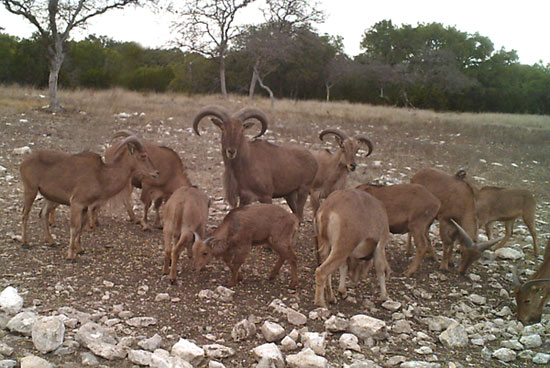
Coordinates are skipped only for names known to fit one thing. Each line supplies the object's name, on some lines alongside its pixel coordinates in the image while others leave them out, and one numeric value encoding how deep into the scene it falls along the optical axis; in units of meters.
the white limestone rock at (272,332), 5.28
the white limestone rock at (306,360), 4.75
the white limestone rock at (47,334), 4.52
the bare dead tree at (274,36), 35.19
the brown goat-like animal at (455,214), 7.75
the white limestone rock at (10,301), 5.23
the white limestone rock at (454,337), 5.62
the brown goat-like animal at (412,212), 7.62
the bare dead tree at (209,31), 34.16
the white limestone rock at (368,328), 5.52
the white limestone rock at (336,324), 5.62
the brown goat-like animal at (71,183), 7.29
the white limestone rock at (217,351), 4.88
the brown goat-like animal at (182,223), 6.88
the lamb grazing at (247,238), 6.76
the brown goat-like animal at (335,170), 9.42
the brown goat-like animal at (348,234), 6.06
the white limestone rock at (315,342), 5.11
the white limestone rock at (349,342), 5.28
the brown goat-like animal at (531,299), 6.41
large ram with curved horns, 8.22
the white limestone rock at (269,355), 4.71
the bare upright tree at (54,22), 18.92
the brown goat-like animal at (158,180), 8.98
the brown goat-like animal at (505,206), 9.29
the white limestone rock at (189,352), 4.70
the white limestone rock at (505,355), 5.42
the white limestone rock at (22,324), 4.80
